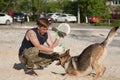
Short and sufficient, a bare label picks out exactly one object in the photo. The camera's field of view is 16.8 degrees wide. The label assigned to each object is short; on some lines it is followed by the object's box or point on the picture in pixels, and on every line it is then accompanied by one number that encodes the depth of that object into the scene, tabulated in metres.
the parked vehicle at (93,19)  55.18
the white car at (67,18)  59.25
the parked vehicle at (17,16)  54.72
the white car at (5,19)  45.50
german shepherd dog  9.13
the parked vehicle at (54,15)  60.07
